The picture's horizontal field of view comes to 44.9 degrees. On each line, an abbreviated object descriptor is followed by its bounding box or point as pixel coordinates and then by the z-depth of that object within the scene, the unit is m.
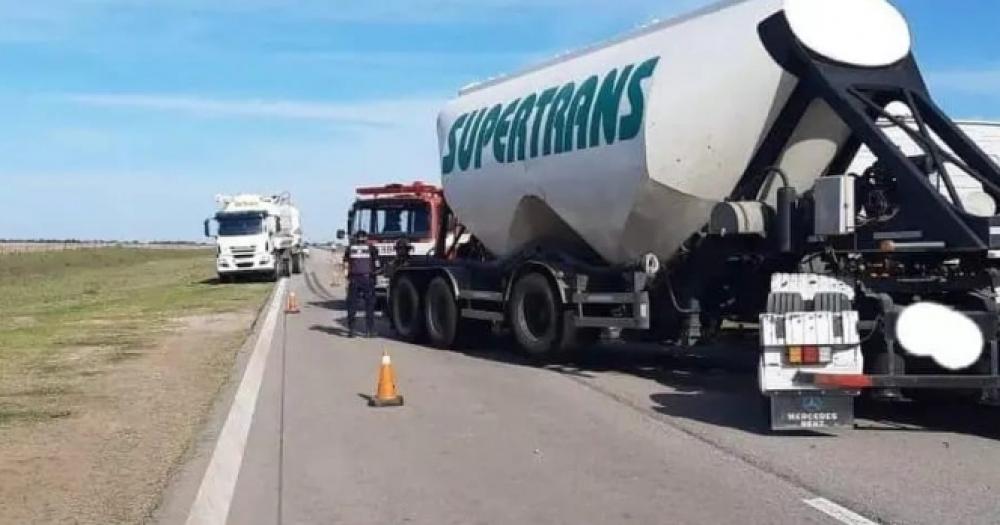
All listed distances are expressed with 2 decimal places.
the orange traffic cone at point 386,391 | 11.91
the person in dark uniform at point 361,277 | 20.36
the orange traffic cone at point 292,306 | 27.26
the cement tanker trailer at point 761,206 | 9.58
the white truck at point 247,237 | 43.31
